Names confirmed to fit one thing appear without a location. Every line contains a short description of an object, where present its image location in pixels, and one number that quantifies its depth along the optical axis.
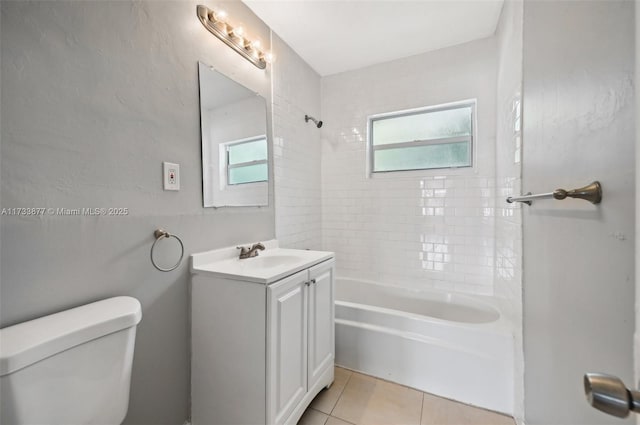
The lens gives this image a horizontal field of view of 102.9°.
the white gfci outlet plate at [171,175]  1.23
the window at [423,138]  2.30
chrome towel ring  1.18
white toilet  0.66
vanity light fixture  1.45
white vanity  1.15
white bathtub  1.52
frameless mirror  1.45
